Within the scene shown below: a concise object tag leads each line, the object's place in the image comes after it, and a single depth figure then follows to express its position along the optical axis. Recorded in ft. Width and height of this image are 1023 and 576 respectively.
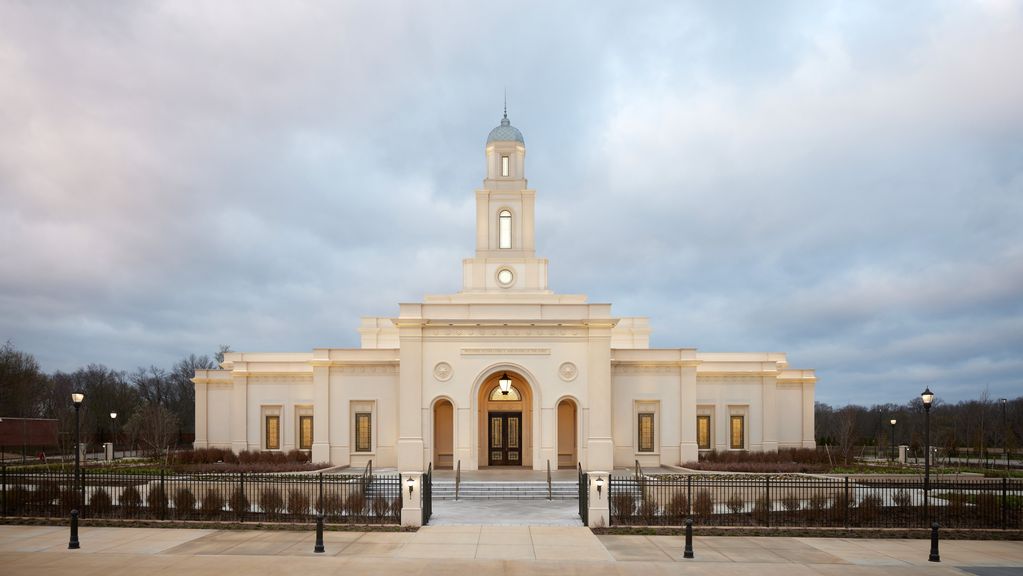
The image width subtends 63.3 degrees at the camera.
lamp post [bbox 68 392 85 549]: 58.80
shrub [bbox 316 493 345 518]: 70.69
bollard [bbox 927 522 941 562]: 57.01
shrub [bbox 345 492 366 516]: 70.44
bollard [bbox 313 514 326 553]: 57.47
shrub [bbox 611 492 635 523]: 70.69
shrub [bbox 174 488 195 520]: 72.08
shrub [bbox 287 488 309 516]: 71.72
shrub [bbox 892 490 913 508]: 74.69
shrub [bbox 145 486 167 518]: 71.36
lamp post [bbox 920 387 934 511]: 86.00
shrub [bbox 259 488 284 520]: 71.41
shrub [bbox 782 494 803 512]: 72.49
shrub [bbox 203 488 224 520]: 71.31
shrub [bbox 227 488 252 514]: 70.64
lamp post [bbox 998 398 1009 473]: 180.50
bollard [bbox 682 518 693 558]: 56.44
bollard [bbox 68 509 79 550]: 58.70
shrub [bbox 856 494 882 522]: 70.54
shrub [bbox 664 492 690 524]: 70.79
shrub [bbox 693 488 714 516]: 70.90
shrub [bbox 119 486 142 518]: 72.54
